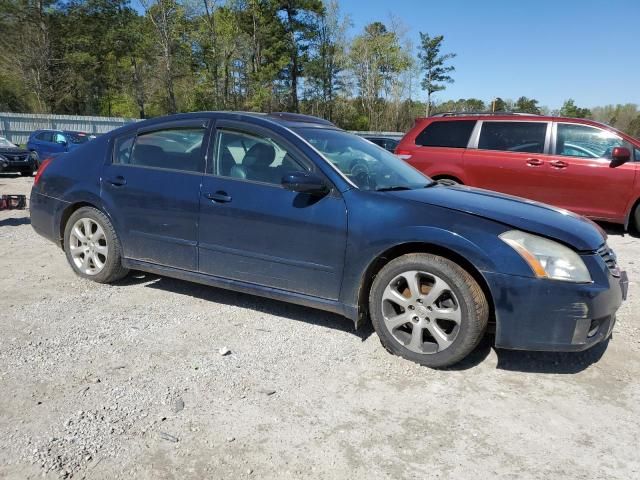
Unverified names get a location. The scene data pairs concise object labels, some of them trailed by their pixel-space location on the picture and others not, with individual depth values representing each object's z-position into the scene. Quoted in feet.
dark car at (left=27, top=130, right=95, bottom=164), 58.90
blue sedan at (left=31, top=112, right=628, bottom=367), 9.75
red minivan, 23.76
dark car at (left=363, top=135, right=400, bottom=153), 54.47
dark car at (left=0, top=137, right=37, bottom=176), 50.80
